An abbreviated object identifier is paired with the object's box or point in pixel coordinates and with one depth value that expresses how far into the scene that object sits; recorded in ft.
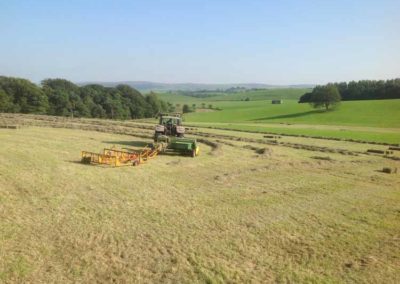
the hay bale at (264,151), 100.06
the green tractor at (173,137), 88.79
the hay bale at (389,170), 81.87
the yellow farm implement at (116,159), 70.95
